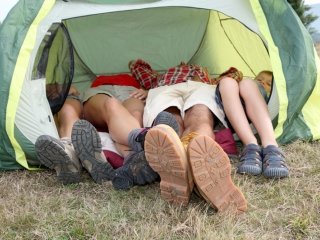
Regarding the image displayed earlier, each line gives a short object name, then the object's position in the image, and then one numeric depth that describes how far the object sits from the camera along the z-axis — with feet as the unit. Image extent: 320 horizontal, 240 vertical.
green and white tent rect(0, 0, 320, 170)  6.07
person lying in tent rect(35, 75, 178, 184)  5.08
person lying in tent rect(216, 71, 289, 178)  5.36
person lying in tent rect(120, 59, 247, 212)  4.14
